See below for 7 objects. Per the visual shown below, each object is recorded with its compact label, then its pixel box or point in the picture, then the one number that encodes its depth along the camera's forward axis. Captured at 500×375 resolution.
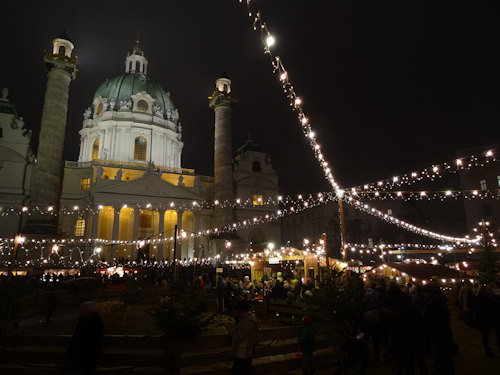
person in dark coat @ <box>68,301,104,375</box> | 5.54
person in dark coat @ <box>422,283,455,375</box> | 6.71
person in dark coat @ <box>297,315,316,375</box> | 6.72
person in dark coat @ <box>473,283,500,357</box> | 8.45
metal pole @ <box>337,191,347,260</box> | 18.81
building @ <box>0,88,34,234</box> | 37.97
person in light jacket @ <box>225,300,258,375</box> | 5.53
